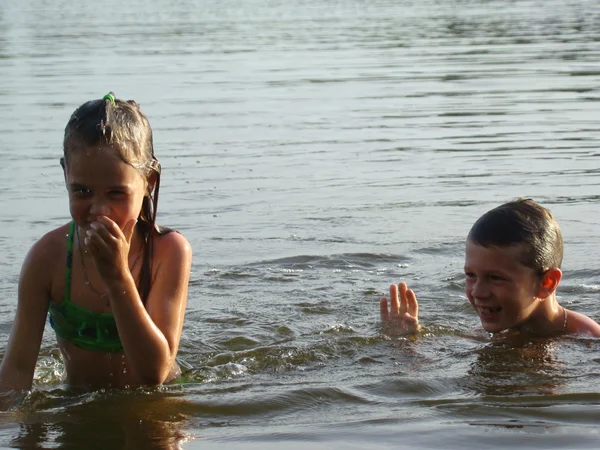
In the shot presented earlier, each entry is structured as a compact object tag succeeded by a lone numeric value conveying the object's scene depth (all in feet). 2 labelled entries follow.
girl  20.11
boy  27.56
